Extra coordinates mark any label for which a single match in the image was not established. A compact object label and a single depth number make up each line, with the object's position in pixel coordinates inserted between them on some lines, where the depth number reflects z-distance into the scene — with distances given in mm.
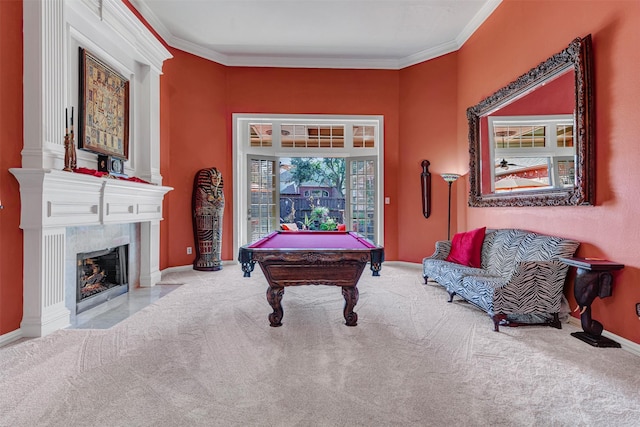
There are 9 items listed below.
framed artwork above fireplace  3520
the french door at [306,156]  6418
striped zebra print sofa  3023
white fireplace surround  2791
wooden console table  2609
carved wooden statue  5582
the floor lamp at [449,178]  5316
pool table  2748
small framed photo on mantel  3775
